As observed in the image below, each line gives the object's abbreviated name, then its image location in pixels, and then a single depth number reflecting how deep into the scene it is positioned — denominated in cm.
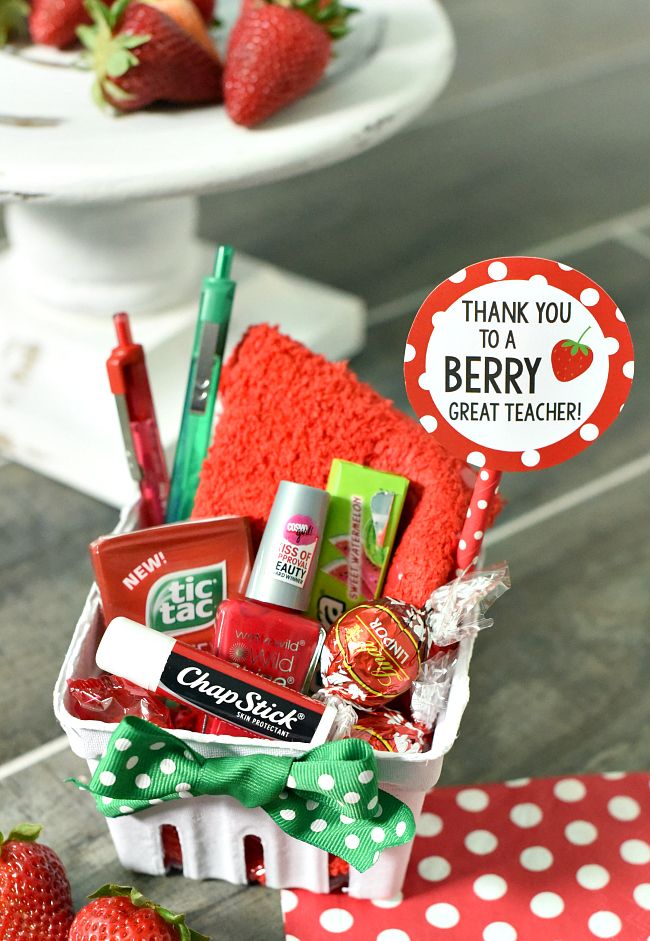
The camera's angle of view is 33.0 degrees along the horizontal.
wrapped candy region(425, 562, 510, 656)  57
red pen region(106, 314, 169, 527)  66
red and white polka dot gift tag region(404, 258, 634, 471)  52
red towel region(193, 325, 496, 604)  65
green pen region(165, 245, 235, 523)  68
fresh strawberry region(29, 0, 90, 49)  92
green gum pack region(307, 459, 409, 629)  63
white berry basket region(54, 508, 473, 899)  54
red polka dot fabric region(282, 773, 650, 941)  61
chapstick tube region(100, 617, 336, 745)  54
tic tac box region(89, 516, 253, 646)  61
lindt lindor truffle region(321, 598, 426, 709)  56
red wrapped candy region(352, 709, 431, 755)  56
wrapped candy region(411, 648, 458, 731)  57
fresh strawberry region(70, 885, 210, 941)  52
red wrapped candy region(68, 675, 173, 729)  57
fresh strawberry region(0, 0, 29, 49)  94
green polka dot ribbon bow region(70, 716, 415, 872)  52
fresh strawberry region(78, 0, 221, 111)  83
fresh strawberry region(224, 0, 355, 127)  81
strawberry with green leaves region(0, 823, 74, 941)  55
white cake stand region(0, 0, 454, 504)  78
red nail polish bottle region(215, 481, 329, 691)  58
